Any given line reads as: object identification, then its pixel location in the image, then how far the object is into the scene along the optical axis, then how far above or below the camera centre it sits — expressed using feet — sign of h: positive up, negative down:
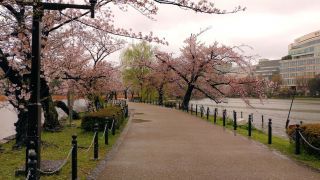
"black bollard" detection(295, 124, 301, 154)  38.86 -4.85
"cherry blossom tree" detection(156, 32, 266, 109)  113.39 +7.33
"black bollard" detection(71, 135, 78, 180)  26.66 -4.41
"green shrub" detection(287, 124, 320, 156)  36.42 -3.94
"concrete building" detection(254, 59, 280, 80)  584.81 +40.75
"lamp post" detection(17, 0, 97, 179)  21.99 +0.12
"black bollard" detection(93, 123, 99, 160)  35.40 -5.02
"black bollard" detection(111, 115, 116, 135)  55.85 -4.66
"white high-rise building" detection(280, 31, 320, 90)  427.33 +37.86
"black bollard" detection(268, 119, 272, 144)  46.83 -4.81
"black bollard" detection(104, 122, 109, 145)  45.01 -5.21
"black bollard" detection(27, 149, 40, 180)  17.61 -3.27
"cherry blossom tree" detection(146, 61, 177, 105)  135.74 +6.47
